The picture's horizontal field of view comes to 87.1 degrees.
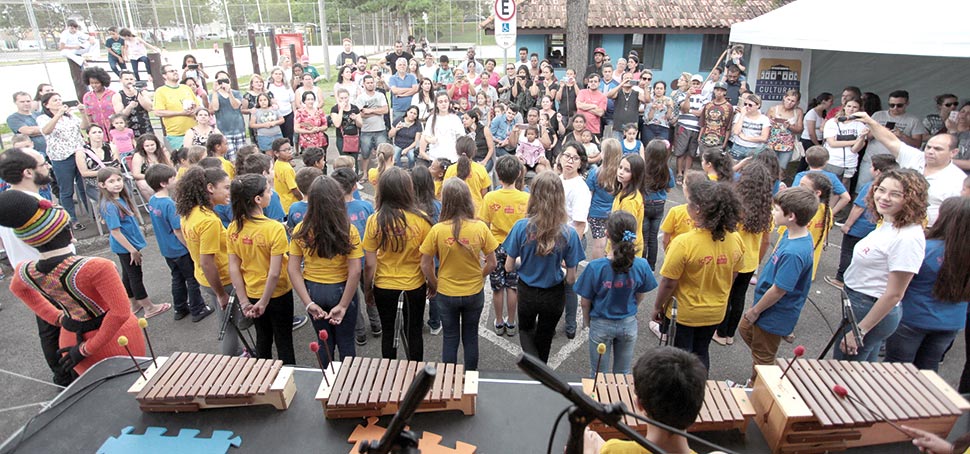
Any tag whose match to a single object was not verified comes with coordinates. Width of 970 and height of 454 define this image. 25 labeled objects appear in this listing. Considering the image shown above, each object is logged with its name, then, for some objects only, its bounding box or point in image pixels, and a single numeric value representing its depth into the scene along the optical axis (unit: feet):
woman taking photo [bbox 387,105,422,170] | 27.68
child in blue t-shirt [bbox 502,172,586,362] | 12.22
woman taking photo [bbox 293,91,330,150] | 28.19
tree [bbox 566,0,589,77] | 40.37
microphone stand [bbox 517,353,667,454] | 4.37
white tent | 21.80
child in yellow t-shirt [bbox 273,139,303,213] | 18.38
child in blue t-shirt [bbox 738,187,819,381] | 11.41
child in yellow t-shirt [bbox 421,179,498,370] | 11.87
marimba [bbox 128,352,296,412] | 8.91
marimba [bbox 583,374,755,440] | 8.36
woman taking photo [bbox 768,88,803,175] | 27.22
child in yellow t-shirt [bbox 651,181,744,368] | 10.71
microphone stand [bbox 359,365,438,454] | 4.25
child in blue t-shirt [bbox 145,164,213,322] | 15.07
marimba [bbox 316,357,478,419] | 8.66
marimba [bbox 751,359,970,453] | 8.11
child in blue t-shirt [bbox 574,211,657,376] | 10.79
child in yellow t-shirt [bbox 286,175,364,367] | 11.52
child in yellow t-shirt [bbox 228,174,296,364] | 11.43
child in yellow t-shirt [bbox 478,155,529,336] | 14.47
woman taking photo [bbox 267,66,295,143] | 32.81
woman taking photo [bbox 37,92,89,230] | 22.74
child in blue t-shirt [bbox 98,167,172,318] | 15.69
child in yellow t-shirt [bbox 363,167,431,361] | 11.95
